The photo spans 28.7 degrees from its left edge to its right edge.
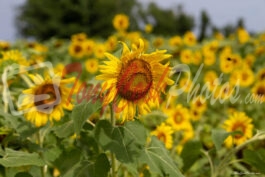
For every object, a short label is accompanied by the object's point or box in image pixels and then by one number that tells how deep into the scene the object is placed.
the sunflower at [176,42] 6.69
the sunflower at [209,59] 5.56
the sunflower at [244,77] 4.69
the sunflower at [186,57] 5.59
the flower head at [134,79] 1.56
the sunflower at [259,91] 3.77
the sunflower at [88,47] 5.82
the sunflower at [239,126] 2.61
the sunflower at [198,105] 3.95
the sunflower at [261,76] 4.34
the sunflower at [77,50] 5.85
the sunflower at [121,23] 6.30
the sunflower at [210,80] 4.35
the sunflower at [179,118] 3.12
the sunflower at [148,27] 7.21
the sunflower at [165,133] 2.54
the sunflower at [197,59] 5.79
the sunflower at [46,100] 1.95
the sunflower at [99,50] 5.43
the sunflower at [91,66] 5.29
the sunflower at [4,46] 3.53
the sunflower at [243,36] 6.68
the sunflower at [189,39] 6.68
